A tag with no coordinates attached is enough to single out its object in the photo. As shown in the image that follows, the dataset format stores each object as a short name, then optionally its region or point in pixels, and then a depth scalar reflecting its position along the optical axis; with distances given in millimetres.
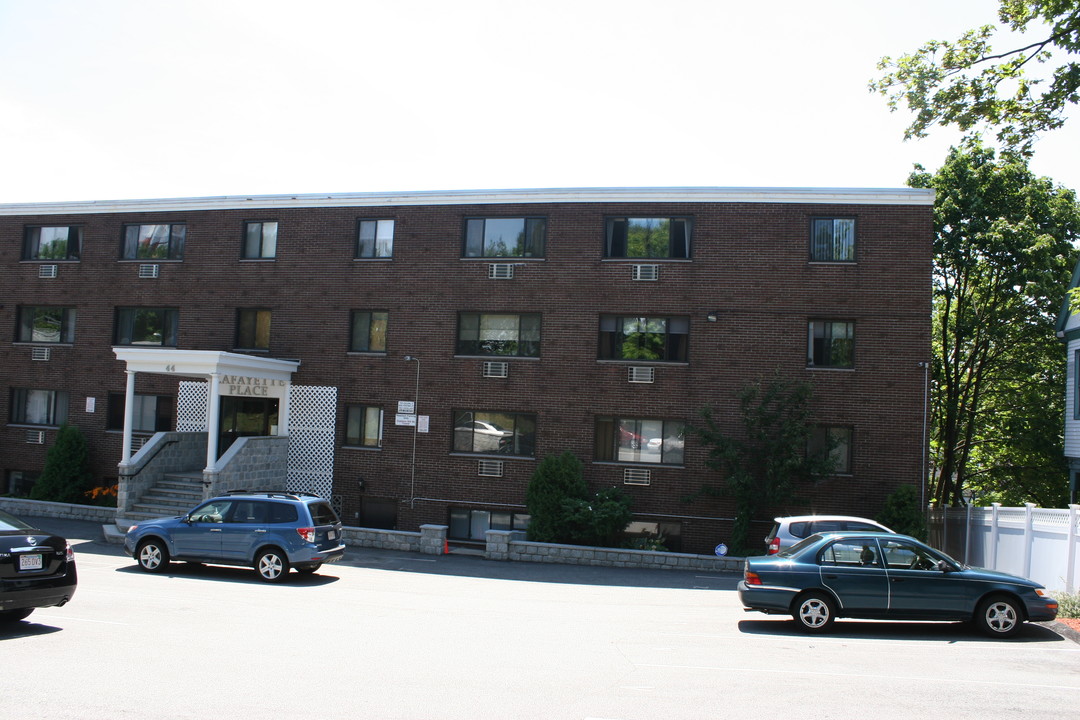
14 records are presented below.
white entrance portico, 22312
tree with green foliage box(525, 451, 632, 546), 21766
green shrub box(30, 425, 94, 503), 25922
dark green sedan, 12219
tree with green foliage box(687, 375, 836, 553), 20844
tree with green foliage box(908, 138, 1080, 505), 28453
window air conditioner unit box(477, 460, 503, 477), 23828
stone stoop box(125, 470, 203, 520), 22812
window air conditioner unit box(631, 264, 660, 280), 23278
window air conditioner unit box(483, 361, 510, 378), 23936
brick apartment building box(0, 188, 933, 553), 22250
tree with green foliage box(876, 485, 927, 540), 20469
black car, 10531
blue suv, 16688
